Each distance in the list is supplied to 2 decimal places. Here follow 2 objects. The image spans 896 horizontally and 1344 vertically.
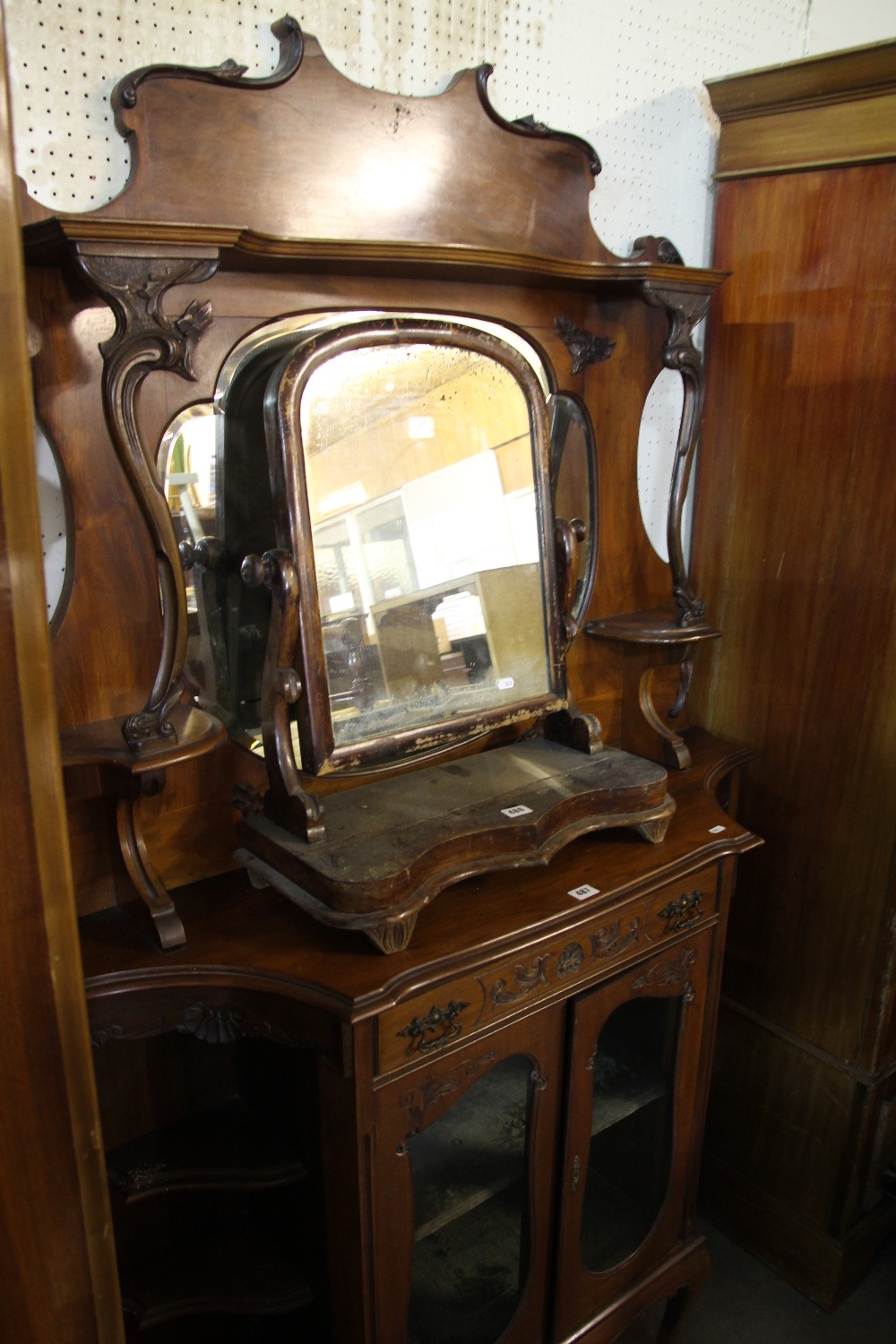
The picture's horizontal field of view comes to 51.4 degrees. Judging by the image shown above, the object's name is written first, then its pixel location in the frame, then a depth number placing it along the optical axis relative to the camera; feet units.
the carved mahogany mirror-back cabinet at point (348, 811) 4.19
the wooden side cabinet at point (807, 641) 5.94
